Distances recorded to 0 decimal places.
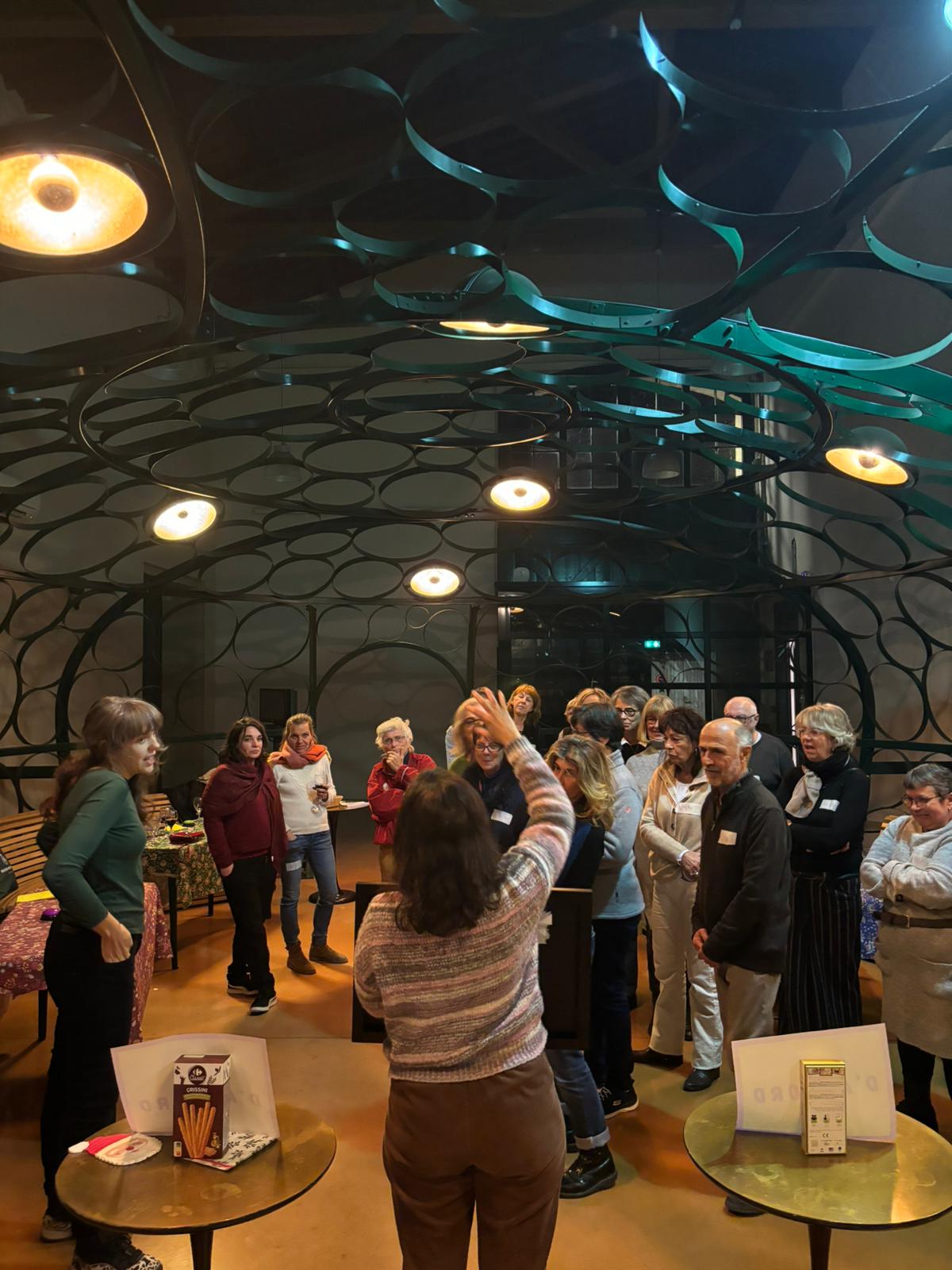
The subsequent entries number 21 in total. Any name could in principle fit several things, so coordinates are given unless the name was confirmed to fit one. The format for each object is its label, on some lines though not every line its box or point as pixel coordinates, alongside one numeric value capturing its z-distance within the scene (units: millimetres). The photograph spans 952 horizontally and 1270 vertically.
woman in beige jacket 4164
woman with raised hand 1876
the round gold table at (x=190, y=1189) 1870
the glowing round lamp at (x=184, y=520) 5684
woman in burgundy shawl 5074
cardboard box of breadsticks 2074
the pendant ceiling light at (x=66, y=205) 2461
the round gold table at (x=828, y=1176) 1883
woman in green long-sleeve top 2674
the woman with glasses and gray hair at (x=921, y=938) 3388
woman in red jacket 5801
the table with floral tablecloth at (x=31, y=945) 3520
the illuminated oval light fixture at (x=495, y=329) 3725
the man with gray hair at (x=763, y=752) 4742
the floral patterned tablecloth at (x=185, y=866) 6090
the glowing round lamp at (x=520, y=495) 5840
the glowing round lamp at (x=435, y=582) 8203
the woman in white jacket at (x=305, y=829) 5695
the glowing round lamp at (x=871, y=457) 4449
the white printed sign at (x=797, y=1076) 2127
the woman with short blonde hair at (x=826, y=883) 3928
